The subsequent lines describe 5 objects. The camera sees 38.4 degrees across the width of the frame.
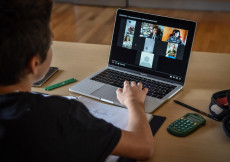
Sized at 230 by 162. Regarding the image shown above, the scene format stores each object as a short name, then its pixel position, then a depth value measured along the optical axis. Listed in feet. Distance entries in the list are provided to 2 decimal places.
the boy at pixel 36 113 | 2.60
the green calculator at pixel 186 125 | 3.57
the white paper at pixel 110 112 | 3.70
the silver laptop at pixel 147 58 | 4.35
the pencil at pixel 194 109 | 3.84
